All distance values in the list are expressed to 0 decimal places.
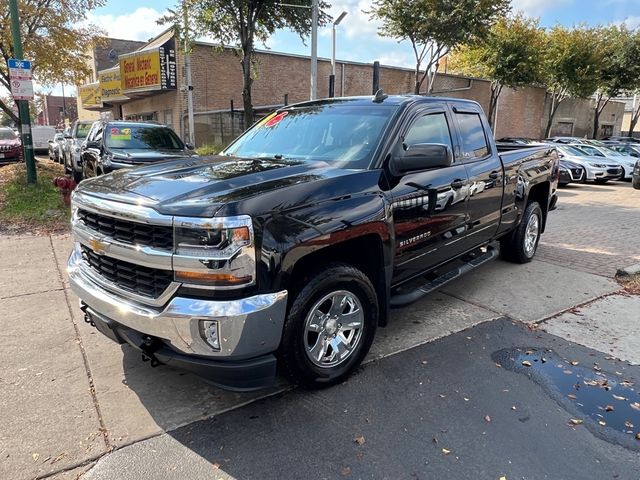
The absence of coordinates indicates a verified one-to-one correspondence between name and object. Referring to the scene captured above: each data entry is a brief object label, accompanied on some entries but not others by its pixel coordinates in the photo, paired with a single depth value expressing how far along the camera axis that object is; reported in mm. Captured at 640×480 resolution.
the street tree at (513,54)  23531
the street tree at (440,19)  16859
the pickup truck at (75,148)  13227
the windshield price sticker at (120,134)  10516
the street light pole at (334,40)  14112
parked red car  19125
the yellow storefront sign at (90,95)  30439
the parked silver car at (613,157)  17781
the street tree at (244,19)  12891
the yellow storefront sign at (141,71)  20359
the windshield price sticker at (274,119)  4561
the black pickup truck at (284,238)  2553
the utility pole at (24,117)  9844
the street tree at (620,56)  28484
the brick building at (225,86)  20375
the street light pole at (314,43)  12695
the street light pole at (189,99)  18781
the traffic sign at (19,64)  9930
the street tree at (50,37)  13539
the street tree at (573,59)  26875
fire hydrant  9453
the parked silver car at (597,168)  16953
